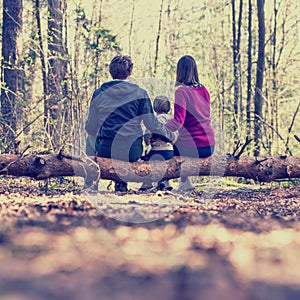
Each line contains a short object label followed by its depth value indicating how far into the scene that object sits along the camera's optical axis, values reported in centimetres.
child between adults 629
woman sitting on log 648
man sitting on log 612
